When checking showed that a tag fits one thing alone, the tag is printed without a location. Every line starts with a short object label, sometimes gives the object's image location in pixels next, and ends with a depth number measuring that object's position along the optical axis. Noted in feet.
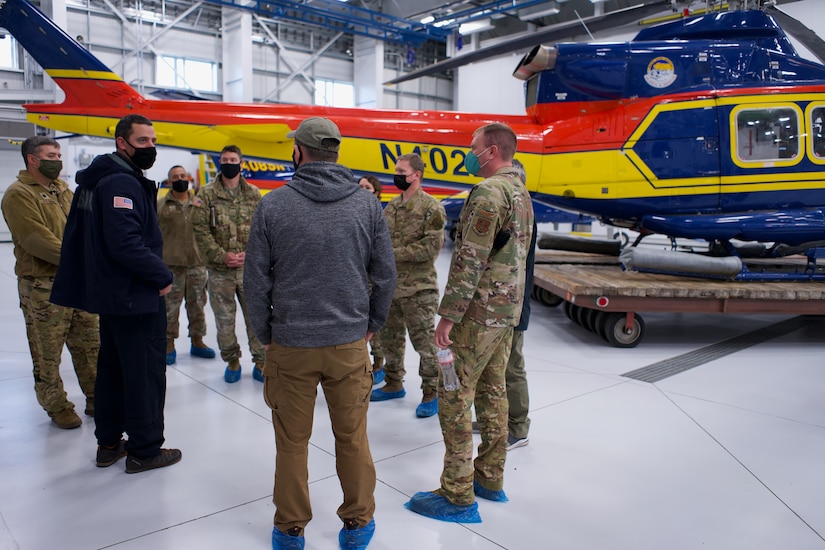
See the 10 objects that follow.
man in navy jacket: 8.95
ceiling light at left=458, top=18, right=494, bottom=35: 52.54
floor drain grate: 15.72
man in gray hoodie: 7.02
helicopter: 19.15
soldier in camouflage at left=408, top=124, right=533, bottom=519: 7.95
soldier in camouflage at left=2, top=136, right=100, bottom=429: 10.74
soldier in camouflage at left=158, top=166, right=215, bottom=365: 15.87
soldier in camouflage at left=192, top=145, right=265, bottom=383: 14.17
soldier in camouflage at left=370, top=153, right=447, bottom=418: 12.29
